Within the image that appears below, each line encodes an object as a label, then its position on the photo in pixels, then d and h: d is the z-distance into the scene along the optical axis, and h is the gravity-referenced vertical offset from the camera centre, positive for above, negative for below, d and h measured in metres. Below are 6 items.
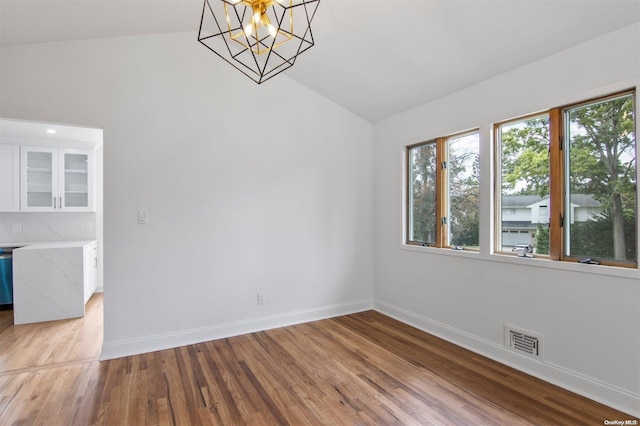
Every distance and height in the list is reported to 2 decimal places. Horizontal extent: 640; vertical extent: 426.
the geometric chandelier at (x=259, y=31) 2.79 +1.78
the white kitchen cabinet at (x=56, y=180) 4.58 +0.51
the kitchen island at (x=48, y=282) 3.82 -0.83
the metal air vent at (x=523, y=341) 2.61 -1.08
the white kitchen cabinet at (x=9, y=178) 4.43 +0.51
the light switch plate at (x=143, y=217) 3.11 -0.03
